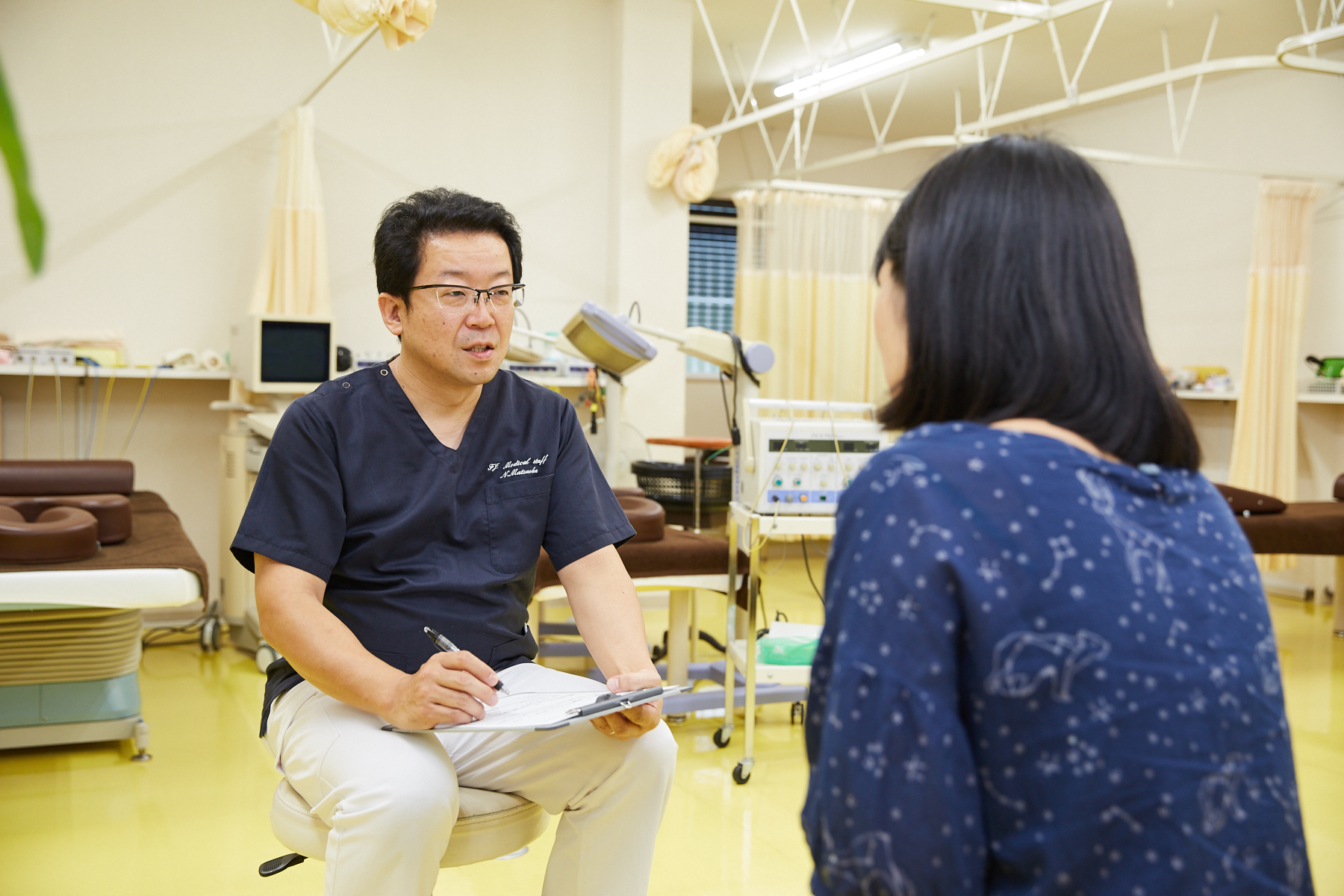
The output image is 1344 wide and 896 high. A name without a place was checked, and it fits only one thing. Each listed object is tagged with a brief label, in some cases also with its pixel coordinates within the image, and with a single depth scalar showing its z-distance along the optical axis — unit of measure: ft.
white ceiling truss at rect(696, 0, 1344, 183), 10.59
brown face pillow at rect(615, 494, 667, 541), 9.69
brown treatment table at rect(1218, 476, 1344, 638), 13.00
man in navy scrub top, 4.37
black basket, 15.26
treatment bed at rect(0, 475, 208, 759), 8.86
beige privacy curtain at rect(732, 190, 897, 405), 19.39
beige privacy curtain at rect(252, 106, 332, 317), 13.16
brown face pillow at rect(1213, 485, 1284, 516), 13.24
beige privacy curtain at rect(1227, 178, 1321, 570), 16.44
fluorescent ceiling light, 14.69
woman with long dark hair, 2.33
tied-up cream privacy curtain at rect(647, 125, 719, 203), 15.60
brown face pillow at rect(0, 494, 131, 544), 8.58
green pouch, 9.20
